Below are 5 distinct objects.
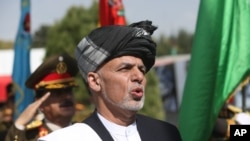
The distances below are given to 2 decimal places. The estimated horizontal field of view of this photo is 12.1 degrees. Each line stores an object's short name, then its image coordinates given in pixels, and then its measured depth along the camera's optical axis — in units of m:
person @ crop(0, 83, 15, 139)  11.34
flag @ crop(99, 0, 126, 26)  8.93
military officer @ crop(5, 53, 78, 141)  7.43
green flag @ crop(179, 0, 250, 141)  6.14
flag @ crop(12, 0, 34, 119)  10.28
